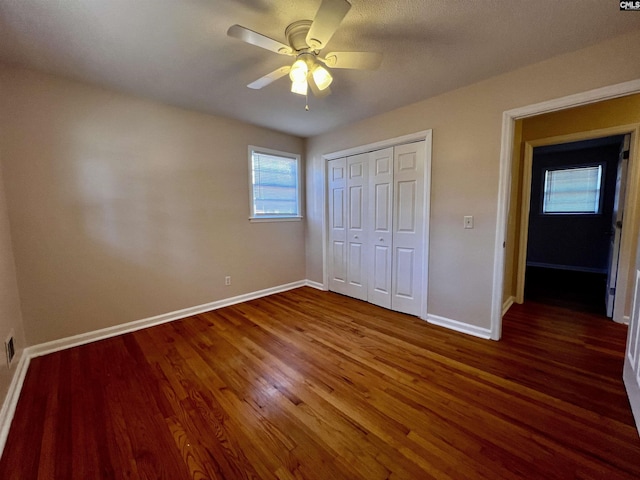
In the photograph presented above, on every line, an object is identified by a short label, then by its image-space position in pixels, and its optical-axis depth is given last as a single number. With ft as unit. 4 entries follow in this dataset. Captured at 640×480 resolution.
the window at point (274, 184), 11.67
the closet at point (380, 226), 9.59
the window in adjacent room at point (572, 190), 16.03
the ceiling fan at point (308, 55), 4.45
